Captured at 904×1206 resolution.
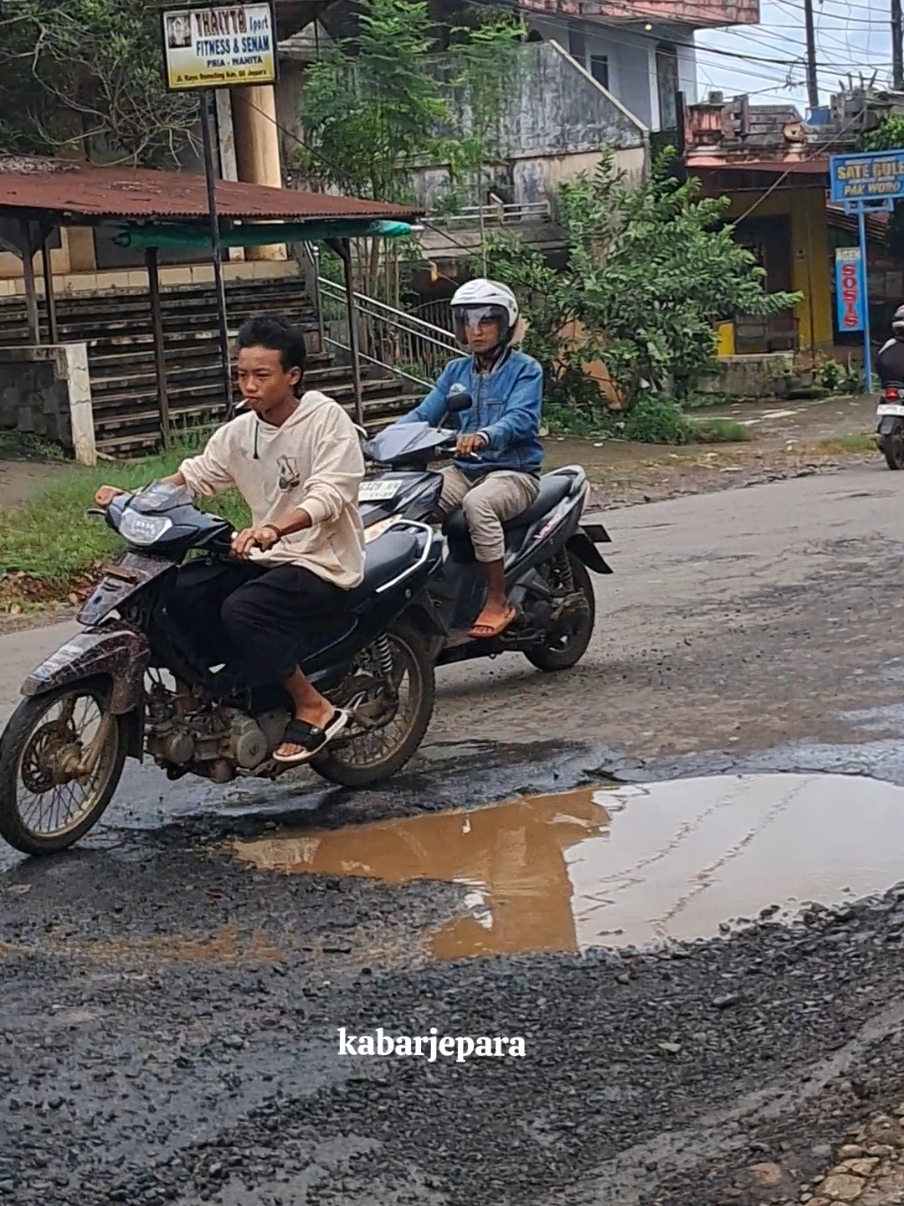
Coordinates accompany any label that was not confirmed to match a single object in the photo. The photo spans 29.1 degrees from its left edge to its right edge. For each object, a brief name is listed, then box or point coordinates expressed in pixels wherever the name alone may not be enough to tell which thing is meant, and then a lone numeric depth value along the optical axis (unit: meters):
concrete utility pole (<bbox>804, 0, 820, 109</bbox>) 45.72
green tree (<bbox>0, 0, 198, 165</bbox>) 22.08
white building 38.44
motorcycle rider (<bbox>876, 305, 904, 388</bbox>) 17.00
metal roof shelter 17.61
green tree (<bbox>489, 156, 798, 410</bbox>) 22.33
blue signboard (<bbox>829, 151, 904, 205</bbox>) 26.73
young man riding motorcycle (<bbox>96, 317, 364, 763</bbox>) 5.64
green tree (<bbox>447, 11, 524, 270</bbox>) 25.50
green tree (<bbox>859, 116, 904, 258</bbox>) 33.84
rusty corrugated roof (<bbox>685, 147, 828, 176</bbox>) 33.28
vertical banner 29.55
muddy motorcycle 5.39
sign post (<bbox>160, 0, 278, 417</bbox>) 16.61
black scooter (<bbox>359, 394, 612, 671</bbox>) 6.73
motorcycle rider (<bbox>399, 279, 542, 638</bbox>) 7.20
